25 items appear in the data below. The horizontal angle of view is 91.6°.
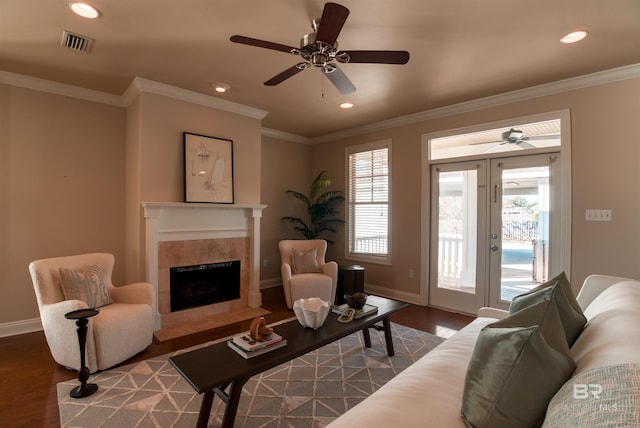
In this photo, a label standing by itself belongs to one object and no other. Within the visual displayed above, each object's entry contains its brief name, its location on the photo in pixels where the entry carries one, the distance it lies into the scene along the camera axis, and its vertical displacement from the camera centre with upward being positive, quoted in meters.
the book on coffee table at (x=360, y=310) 2.52 -0.81
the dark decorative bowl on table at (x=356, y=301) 2.61 -0.74
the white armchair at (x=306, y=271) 4.08 -0.81
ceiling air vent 2.56 +1.46
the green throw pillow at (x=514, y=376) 0.94 -0.51
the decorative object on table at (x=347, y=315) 2.41 -0.81
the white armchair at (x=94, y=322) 2.45 -0.90
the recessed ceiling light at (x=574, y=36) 2.46 +1.43
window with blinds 5.02 +0.20
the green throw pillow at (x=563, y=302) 1.34 -0.42
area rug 1.97 -1.30
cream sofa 0.72 -0.49
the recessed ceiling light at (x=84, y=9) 2.19 +1.47
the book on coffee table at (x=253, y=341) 1.84 -0.78
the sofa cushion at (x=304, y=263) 4.43 -0.71
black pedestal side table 2.20 -1.01
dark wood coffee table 1.59 -0.83
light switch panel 3.16 -0.01
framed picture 3.76 +0.56
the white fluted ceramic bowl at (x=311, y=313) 2.20 -0.71
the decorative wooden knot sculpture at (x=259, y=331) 1.93 -0.74
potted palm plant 5.65 +0.03
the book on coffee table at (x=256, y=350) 1.81 -0.81
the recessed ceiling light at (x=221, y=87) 3.52 +1.46
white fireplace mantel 3.45 -0.15
